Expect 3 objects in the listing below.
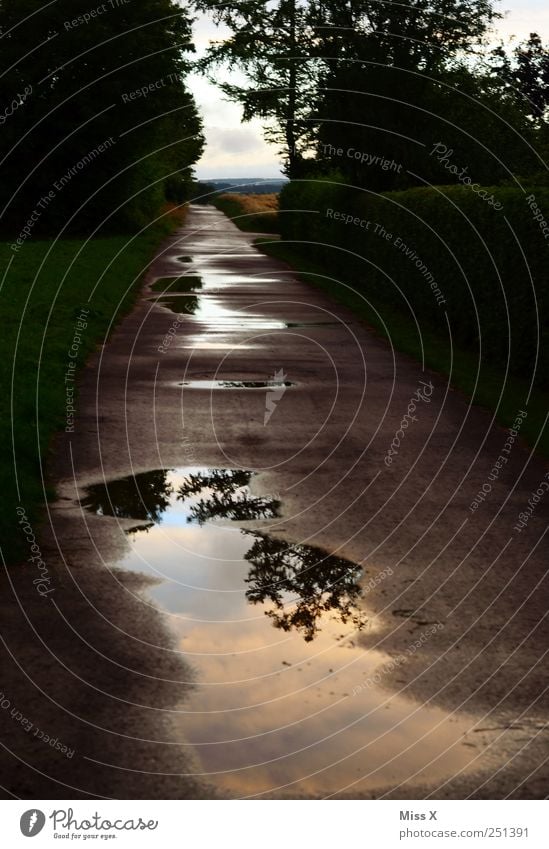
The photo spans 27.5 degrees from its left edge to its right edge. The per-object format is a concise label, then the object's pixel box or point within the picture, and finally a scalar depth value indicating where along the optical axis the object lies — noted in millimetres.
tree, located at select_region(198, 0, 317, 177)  42625
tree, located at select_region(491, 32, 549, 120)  36625
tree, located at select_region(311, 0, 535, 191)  26703
